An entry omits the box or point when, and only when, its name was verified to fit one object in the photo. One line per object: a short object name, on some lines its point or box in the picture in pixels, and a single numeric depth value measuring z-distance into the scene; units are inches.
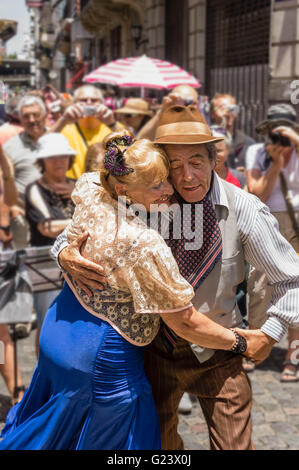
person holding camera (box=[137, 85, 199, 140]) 153.9
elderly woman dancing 85.7
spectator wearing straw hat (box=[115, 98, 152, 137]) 264.4
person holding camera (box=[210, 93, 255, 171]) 205.8
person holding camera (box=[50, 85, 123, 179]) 199.0
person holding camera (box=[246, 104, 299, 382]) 103.5
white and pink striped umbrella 339.6
